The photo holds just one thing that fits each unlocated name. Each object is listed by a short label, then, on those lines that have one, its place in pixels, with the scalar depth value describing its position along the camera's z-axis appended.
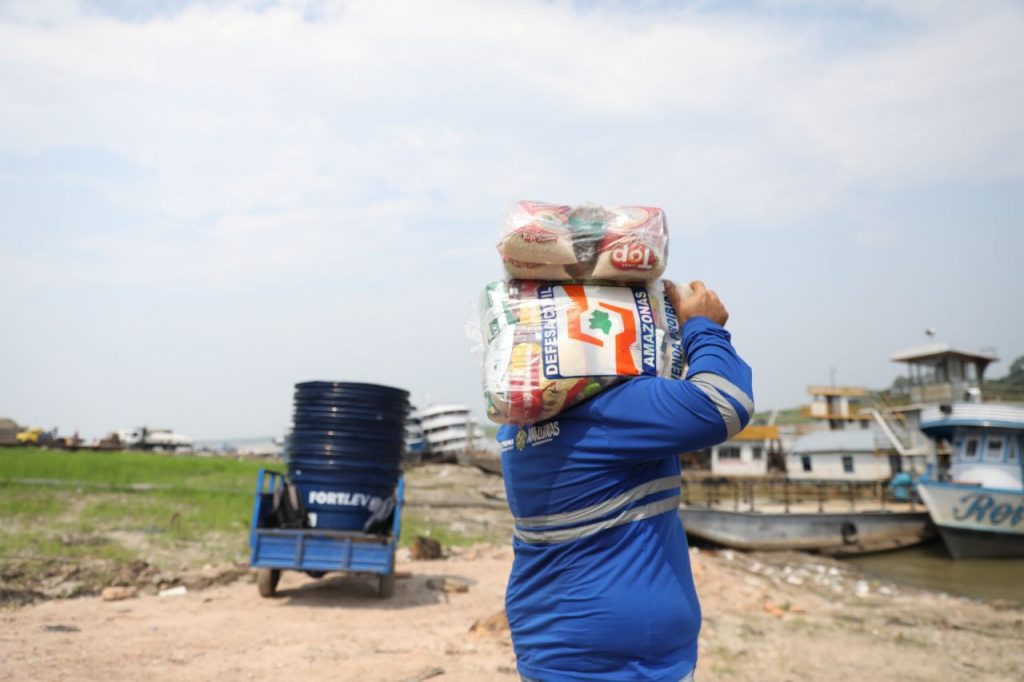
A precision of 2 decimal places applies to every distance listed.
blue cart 6.96
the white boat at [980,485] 17.48
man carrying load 1.83
